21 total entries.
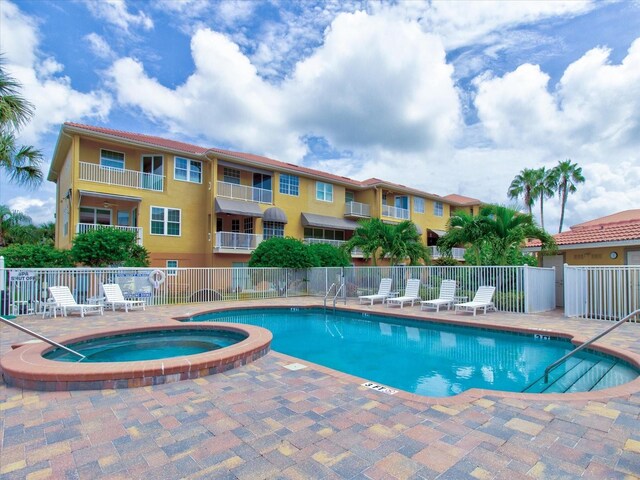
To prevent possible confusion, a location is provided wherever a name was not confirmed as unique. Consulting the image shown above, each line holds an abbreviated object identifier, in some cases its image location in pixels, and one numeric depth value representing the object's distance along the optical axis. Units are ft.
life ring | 49.65
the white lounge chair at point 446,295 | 45.93
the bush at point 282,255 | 64.64
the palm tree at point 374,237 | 62.80
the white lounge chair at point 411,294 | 49.98
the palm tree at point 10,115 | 32.89
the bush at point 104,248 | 51.08
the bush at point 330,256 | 69.51
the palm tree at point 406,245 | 62.08
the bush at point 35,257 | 46.50
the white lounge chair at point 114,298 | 43.19
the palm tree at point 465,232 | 50.03
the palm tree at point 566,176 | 123.95
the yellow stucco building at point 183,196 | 65.16
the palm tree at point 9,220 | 102.27
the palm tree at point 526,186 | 126.85
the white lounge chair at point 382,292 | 52.90
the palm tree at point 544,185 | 125.70
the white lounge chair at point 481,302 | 41.78
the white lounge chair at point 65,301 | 38.78
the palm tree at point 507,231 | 46.99
